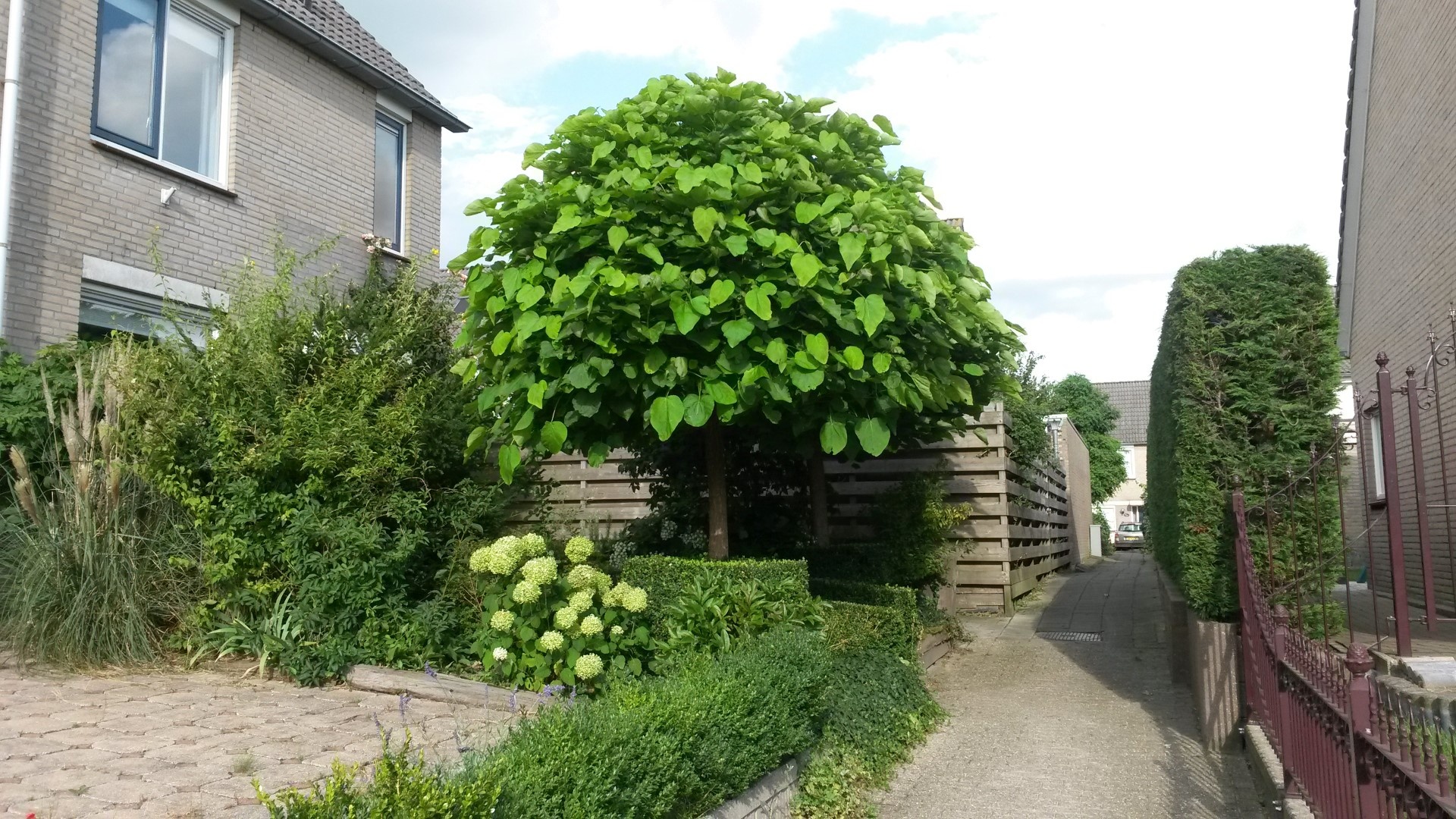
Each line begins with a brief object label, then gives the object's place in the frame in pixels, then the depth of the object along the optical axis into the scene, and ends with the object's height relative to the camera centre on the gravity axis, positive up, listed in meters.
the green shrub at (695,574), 6.48 -0.36
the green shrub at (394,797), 2.84 -0.78
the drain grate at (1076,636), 10.06 -1.19
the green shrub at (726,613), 6.26 -0.58
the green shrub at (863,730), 5.50 -1.29
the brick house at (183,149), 9.05 +3.78
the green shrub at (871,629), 6.62 -0.75
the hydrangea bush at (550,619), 6.14 -0.60
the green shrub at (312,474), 6.81 +0.30
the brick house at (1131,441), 50.12 +3.47
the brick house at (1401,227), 10.41 +3.29
